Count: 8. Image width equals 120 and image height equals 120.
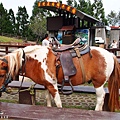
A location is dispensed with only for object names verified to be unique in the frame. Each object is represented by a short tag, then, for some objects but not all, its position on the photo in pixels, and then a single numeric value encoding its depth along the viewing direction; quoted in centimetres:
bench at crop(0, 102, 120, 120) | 197
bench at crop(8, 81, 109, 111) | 352
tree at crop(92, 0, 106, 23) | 3965
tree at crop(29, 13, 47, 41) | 4266
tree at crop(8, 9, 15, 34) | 5123
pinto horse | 268
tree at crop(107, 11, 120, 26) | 5397
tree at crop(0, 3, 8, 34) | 4840
